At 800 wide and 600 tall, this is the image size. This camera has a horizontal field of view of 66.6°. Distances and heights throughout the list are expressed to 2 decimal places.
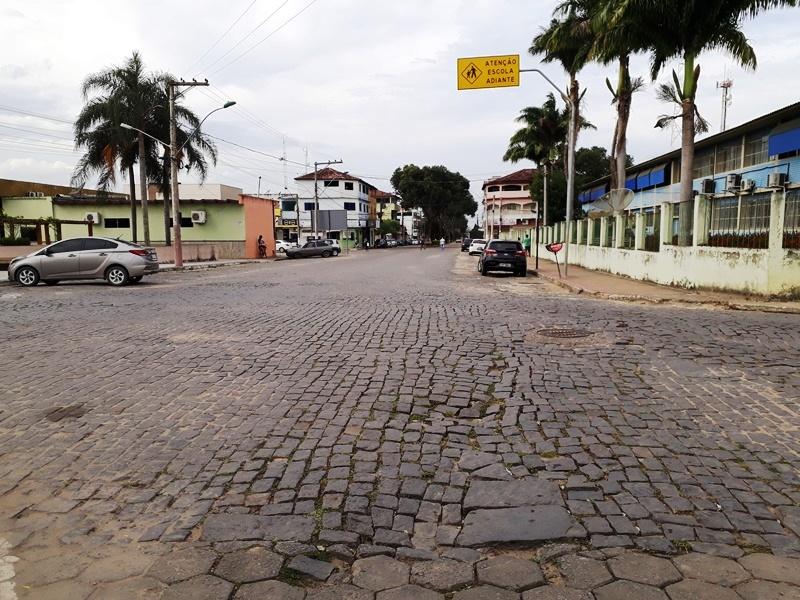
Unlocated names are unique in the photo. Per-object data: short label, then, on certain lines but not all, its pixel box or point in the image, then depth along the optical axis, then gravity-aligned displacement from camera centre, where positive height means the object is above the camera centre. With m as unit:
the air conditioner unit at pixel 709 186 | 25.01 +1.90
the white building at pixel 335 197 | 84.38 +5.01
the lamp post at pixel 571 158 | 28.33 +3.46
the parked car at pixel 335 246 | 52.53 -1.11
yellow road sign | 18.14 +4.80
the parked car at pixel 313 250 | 47.94 -1.33
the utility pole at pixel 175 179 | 29.31 +2.66
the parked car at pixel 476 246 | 50.04 -1.14
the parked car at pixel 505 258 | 23.95 -1.01
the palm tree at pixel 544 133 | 42.47 +7.02
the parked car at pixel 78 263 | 18.97 -0.88
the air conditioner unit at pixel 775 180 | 19.61 +1.67
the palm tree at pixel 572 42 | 27.72 +9.25
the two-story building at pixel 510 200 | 90.19 +4.85
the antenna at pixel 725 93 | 48.49 +11.10
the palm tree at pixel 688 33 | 16.16 +5.55
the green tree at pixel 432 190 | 85.06 +6.02
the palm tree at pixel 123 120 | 33.03 +6.20
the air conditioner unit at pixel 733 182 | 22.62 +1.89
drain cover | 9.05 -1.52
